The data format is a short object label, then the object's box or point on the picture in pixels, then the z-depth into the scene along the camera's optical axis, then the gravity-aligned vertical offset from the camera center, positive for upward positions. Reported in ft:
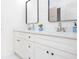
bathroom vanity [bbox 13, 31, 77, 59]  2.39 -0.87
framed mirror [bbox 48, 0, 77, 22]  3.63 +1.24
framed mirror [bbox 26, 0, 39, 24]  6.09 +1.82
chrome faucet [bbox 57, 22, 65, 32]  4.15 +0.06
